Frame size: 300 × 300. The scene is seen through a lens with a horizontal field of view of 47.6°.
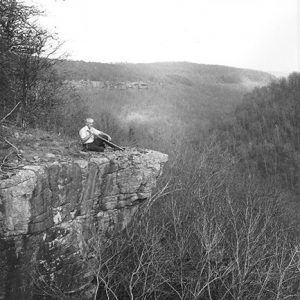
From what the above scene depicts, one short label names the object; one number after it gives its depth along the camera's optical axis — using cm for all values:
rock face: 805
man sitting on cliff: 1034
